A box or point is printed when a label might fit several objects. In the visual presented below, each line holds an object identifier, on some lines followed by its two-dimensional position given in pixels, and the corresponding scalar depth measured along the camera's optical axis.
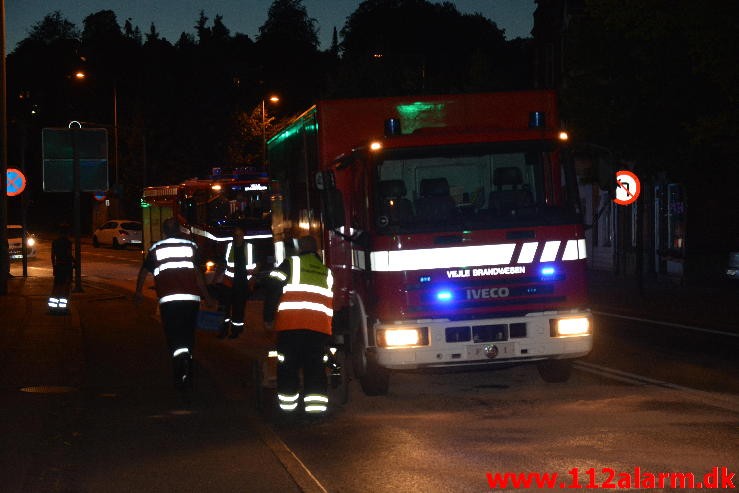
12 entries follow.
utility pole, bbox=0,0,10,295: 30.33
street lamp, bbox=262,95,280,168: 51.22
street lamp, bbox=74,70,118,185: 66.57
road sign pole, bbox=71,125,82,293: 28.64
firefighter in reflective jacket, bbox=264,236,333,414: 11.02
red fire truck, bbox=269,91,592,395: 12.14
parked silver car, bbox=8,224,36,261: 49.38
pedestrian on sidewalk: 23.70
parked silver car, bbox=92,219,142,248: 65.62
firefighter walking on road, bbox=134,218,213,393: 12.74
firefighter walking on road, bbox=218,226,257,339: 20.33
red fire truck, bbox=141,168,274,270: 28.98
